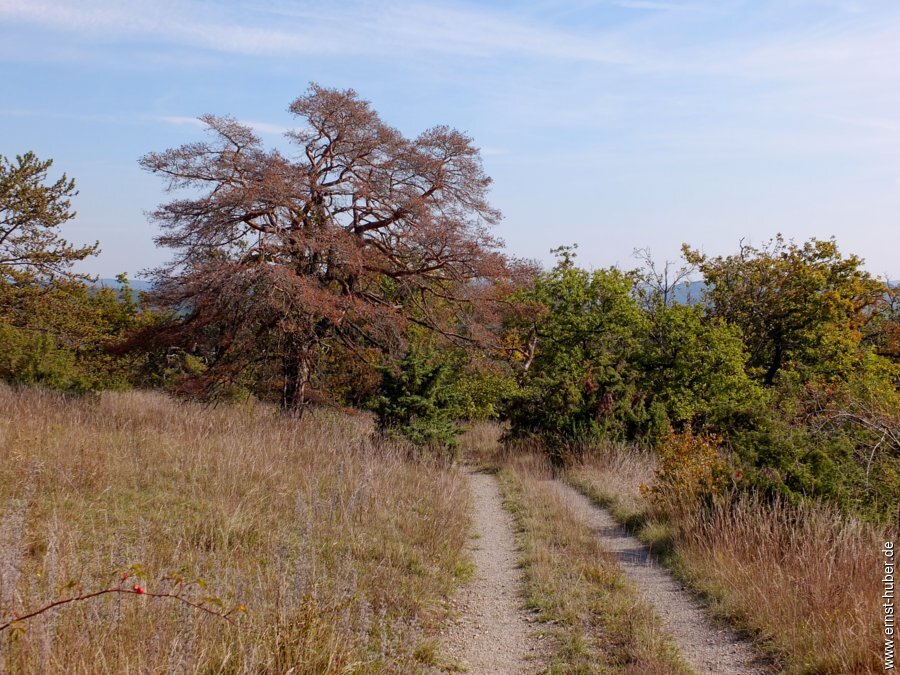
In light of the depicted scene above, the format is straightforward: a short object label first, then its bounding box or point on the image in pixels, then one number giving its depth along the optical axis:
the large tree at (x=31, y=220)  21.61
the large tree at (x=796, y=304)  22.58
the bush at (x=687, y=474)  8.89
